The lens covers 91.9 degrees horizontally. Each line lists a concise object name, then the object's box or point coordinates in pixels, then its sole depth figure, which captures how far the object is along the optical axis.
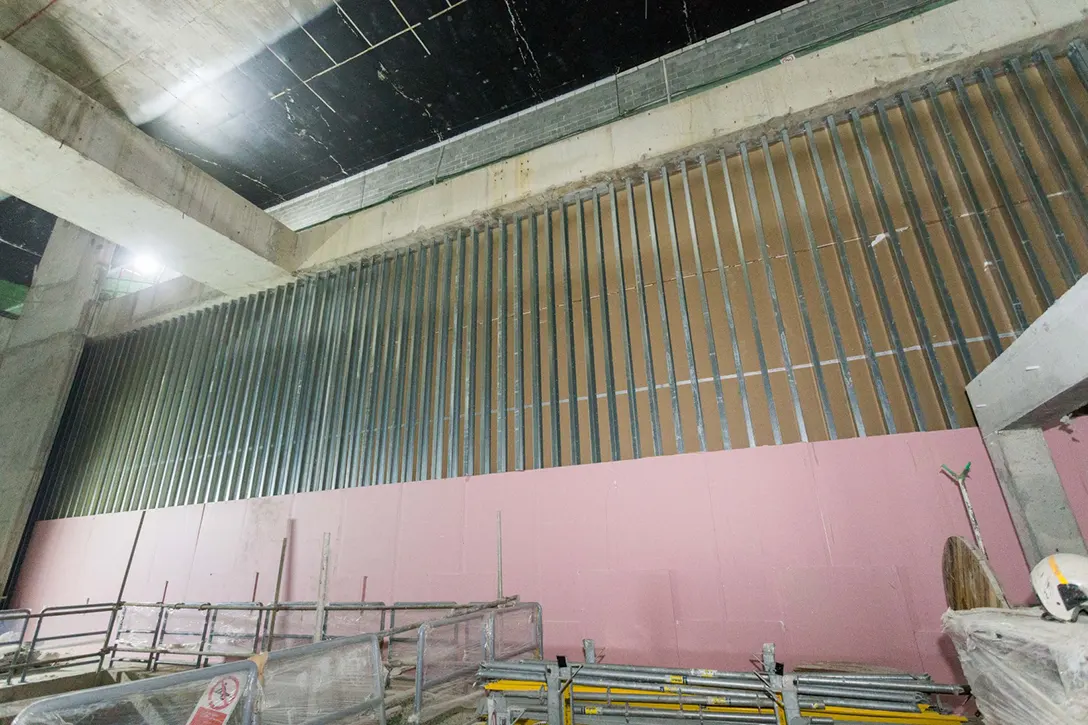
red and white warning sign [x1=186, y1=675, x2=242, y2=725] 2.09
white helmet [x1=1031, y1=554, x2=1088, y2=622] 2.18
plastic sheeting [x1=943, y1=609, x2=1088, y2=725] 1.87
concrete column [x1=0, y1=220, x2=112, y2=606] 8.79
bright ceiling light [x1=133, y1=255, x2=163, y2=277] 11.20
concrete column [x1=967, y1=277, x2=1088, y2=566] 2.66
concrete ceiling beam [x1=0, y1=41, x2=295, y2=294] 5.49
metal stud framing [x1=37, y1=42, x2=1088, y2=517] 4.50
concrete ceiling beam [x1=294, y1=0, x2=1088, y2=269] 4.93
